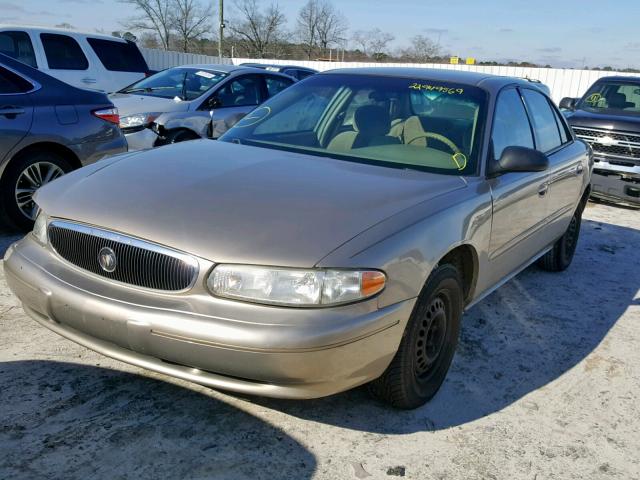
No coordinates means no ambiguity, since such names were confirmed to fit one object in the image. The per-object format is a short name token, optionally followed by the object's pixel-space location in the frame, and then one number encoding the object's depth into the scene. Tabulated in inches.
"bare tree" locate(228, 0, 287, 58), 2335.1
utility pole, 1558.8
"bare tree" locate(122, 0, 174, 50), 2151.8
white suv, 358.3
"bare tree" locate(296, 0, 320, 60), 2418.8
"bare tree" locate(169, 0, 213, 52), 2169.0
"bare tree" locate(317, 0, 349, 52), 2427.4
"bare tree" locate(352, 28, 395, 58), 2171.9
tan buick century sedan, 92.3
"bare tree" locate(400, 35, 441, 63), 2174.0
